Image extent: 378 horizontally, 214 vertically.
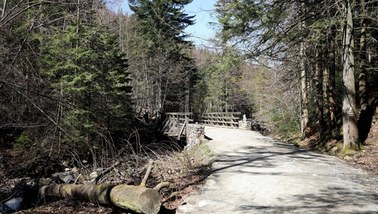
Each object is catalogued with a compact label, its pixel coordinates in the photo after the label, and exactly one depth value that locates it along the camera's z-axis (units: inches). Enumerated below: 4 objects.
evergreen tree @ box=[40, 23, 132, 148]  603.8
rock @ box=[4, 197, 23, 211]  357.7
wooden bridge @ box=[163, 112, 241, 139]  974.4
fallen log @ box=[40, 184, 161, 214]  246.5
